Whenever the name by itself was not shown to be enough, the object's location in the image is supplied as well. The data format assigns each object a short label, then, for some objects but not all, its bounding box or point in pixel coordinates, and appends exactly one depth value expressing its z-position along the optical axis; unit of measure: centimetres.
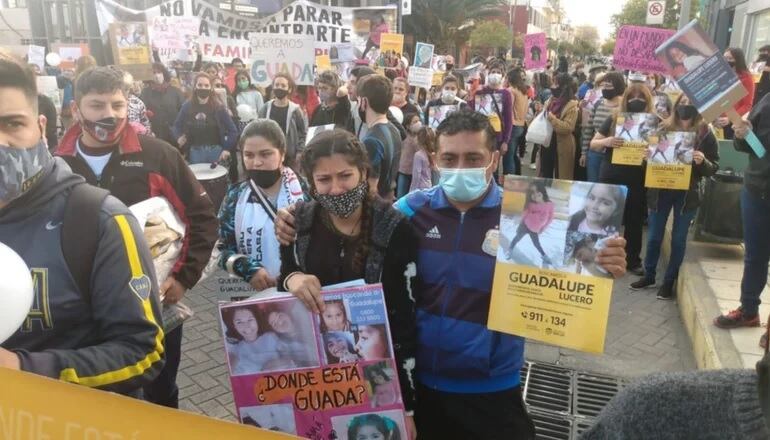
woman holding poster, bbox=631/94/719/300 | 544
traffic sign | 1428
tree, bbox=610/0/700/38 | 3234
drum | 648
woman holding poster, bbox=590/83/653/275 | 612
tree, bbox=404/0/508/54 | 4272
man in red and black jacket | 282
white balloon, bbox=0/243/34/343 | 126
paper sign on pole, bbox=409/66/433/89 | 1132
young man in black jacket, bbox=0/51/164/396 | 156
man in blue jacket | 220
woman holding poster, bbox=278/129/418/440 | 218
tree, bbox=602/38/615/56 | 6884
